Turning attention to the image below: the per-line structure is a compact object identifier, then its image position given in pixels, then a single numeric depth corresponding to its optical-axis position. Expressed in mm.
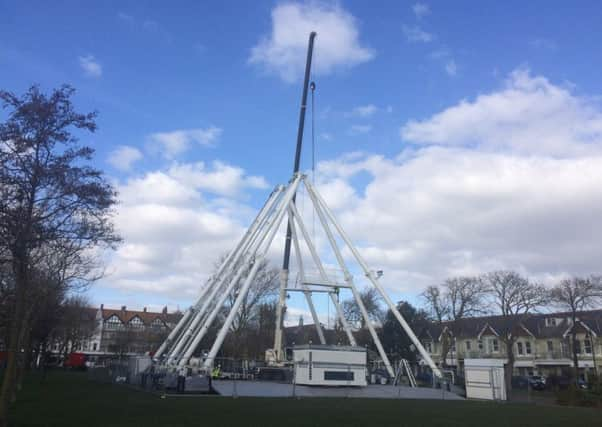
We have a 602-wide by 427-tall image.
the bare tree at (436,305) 55094
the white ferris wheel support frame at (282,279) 29969
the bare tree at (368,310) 66312
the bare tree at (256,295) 49875
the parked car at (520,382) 47281
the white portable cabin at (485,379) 27625
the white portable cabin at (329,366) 26812
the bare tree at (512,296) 49812
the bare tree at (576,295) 47750
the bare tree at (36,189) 11570
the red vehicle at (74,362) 76188
